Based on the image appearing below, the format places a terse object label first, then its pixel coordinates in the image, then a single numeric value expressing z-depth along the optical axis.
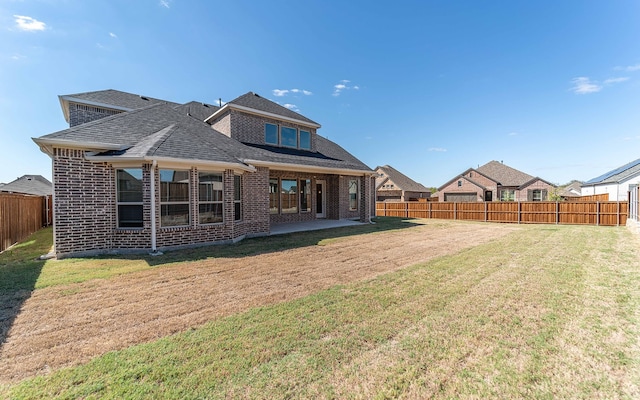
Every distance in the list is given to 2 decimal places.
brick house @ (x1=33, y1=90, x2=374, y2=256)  7.41
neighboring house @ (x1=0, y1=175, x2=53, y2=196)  24.29
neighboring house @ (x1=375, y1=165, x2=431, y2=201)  40.97
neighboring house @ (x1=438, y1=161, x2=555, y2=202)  38.19
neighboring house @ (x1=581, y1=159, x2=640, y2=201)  16.33
